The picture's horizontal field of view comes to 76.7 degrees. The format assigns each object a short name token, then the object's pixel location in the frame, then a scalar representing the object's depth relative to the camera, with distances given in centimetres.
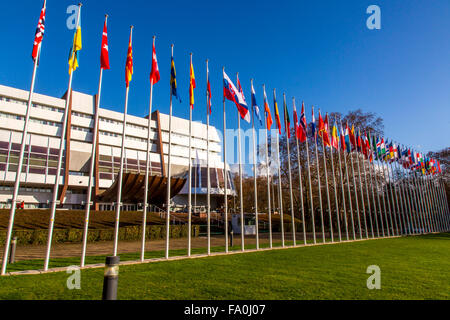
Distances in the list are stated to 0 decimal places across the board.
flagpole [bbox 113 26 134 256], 960
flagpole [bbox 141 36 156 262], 1020
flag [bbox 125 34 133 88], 1086
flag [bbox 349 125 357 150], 2166
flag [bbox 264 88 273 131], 1652
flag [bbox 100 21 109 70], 1012
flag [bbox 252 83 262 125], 1588
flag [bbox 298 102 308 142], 1766
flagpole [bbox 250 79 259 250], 1458
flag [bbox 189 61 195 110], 1309
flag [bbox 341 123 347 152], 2127
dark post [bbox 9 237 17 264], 1010
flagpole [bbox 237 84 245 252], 1365
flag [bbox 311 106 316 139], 1869
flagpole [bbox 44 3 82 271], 838
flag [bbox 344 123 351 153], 2167
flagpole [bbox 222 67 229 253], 1347
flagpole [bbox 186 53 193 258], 1160
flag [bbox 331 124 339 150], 2030
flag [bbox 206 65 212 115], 1387
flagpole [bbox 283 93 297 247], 1744
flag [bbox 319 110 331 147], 1919
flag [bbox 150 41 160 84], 1166
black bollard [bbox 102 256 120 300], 349
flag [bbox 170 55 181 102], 1242
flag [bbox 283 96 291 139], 1744
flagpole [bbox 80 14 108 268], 899
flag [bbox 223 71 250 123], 1420
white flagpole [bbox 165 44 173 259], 1105
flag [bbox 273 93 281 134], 1658
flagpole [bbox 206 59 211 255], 1250
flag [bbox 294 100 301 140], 1750
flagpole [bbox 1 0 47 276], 771
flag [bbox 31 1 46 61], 886
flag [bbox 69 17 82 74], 946
